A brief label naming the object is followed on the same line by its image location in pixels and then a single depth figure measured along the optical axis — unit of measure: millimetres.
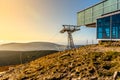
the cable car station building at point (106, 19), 10984
